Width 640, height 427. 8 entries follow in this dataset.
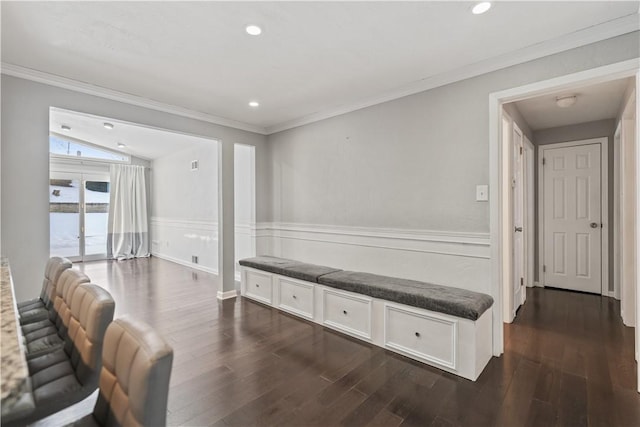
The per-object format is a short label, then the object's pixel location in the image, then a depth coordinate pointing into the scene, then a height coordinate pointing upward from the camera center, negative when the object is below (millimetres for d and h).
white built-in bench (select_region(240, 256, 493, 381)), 2230 -876
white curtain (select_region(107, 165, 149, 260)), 7250 -34
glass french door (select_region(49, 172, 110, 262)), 6676 -29
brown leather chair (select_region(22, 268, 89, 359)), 1608 -684
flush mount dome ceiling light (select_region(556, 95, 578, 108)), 3268 +1210
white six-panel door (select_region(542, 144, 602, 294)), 4207 -90
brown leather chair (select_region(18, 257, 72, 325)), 1986 -611
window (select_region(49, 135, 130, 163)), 6516 +1435
